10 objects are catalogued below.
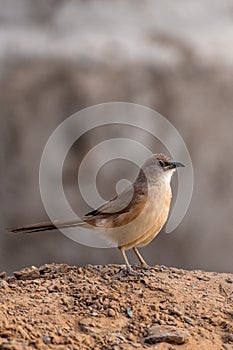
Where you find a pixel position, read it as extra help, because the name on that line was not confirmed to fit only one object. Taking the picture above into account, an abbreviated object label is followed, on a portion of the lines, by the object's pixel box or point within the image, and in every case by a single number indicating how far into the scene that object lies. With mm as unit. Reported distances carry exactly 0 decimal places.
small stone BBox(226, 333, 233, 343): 9680
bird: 11805
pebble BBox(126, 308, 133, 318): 9937
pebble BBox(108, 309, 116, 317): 9867
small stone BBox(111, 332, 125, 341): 9277
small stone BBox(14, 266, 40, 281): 11867
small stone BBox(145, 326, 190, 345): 9312
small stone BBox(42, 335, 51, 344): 8914
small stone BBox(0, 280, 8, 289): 10820
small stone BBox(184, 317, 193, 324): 10031
